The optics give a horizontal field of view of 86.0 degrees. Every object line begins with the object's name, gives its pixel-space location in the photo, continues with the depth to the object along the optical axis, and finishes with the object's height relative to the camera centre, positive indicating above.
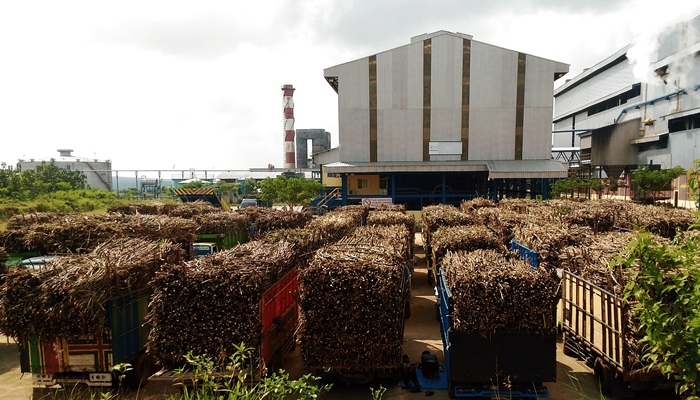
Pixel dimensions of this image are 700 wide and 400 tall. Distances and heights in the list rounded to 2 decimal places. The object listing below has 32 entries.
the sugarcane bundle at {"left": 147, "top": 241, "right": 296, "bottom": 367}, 7.40 -2.69
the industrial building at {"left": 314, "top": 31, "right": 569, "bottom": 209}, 35.69 +6.43
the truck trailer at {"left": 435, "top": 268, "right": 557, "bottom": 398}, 7.12 -3.58
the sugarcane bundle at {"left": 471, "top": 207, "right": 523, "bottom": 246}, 15.38 -2.07
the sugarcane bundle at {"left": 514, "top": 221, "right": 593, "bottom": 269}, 11.09 -1.97
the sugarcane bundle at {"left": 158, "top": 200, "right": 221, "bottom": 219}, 25.06 -2.25
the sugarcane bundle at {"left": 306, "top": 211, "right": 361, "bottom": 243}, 14.84 -2.09
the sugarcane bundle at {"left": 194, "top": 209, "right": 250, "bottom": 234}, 19.09 -2.34
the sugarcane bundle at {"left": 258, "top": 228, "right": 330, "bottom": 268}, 11.45 -2.08
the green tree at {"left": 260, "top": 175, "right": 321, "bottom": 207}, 41.97 -1.51
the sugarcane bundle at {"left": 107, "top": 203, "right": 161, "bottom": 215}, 28.85 -2.37
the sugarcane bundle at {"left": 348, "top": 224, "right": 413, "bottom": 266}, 10.87 -1.97
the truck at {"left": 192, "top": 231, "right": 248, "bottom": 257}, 17.64 -3.21
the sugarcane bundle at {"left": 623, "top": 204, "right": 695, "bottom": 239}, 14.27 -1.79
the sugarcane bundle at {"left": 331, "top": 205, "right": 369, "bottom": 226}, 21.04 -2.20
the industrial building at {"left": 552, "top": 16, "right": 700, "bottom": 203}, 44.44 +9.41
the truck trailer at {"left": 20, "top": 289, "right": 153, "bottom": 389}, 7.86 -3.75
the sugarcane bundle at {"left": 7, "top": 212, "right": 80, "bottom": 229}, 19.44 -2.11
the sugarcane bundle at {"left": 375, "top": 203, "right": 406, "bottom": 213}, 24.29 -2.08
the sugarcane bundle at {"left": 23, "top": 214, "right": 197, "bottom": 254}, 14.55 -2.14
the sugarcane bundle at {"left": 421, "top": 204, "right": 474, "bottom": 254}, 16.38 -1.99
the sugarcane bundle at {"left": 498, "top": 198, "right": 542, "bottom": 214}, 21.24 -1.78
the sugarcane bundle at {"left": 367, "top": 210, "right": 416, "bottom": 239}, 17.29 -2.04
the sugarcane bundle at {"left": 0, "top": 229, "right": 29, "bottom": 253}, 15.08 -2.51
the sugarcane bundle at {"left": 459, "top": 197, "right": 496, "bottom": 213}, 25.20 -2.00
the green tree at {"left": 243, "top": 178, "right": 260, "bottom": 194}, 79.44 -1.98
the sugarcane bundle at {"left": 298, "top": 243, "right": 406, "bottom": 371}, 7.59 -2.82
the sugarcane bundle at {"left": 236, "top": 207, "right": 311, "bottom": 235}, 19.67 -2.33
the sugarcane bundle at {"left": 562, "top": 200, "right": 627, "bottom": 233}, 15.66 -1.84
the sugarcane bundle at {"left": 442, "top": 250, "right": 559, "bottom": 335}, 7.05 -2.38
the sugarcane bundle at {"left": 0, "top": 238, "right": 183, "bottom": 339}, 7.54 -2.46
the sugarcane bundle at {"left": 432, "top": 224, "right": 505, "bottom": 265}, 11.65 -2.08
